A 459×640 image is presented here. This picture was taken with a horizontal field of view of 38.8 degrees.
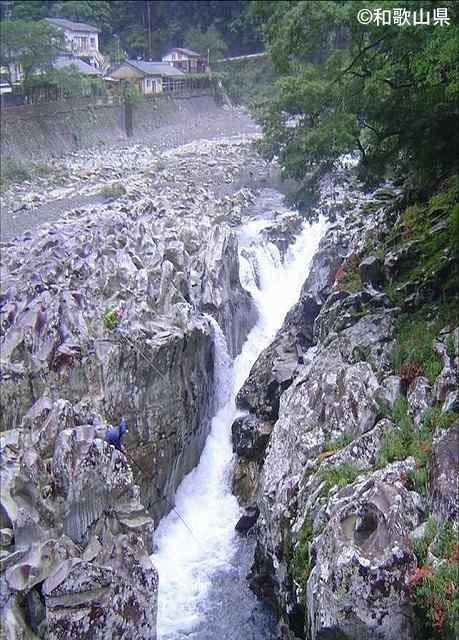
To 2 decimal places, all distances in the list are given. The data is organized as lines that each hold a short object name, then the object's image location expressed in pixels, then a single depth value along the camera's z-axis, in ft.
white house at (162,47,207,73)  233.55
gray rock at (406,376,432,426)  40.57
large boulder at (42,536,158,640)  34.71
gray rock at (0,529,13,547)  34.54
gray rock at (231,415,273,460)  61.00
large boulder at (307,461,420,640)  32.22
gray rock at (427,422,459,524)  33.27
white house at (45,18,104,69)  198.80
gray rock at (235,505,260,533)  55.42
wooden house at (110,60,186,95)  202.14
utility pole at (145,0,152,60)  236.84
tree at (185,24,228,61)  234.79
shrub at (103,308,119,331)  57.57
